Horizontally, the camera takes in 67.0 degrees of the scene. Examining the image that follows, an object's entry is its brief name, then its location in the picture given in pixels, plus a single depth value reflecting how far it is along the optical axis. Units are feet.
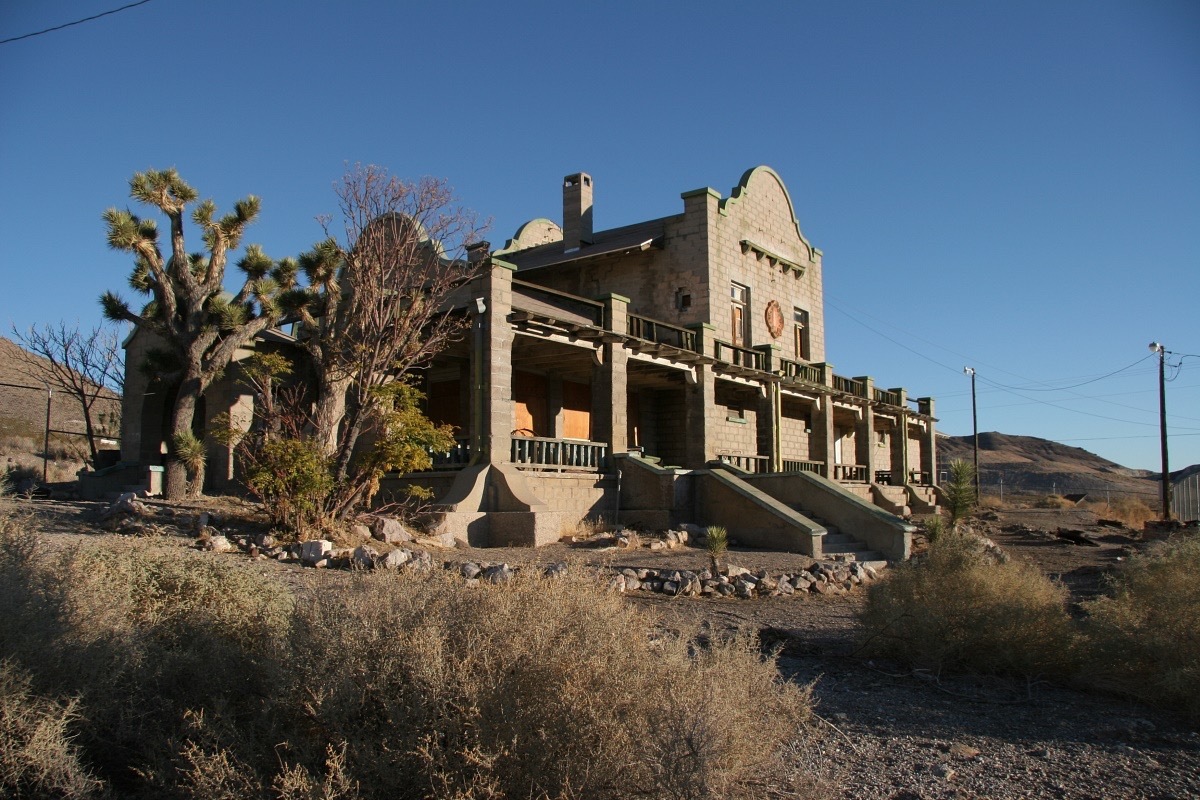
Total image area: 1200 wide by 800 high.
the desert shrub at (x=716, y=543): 42.85
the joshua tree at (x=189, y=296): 55.42
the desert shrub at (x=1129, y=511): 123.84
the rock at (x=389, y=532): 45.21
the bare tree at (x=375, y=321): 47.60
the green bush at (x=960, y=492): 77.46
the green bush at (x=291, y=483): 42.98
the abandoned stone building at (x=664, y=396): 57.11
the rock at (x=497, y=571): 32.42
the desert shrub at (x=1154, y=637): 21.58
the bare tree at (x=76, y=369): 85.19
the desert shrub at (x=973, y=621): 25.11
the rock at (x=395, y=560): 34.22
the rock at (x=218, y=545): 38.47
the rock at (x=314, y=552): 37.91
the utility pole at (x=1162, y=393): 122.93
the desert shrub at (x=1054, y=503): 155.74
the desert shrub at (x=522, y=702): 12.34
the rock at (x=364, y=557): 34.97
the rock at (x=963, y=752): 17.98
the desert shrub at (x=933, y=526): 60.47
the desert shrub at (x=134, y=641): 15.03
